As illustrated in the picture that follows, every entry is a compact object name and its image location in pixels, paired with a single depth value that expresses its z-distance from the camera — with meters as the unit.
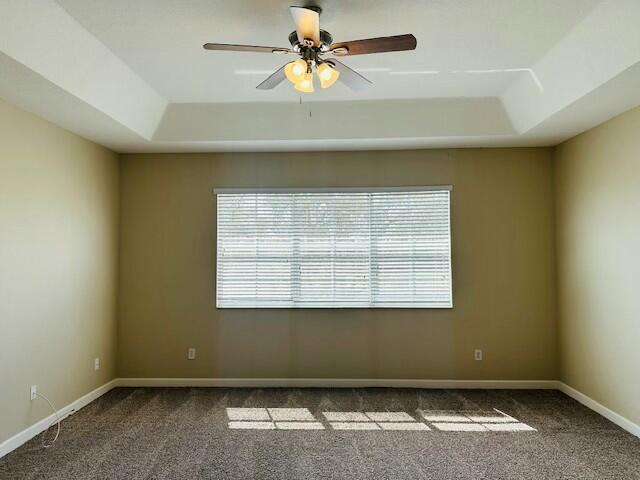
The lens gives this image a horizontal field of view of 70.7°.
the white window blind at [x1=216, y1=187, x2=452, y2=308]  4.76
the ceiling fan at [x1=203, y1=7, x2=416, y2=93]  2.38
